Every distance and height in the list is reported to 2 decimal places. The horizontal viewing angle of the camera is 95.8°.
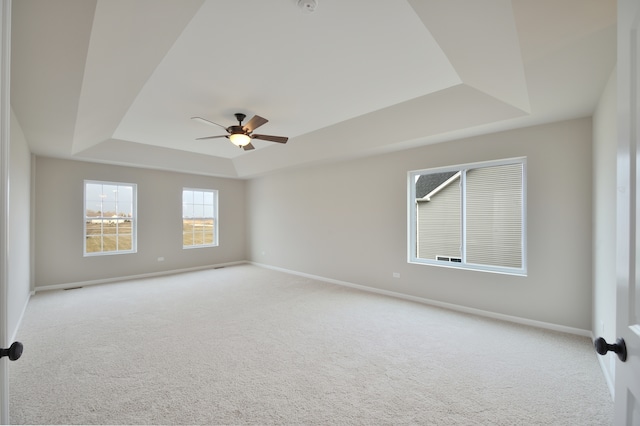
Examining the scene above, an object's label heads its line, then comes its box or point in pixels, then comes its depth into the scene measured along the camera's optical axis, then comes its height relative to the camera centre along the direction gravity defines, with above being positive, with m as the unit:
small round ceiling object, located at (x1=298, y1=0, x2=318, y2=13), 1.90 +1.40
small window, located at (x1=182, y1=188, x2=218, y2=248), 7.20 -0.11
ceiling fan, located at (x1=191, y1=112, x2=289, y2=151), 3.67 +1.06
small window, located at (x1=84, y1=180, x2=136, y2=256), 5.80 -0.09
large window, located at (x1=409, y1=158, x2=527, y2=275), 3.84 -0.04
